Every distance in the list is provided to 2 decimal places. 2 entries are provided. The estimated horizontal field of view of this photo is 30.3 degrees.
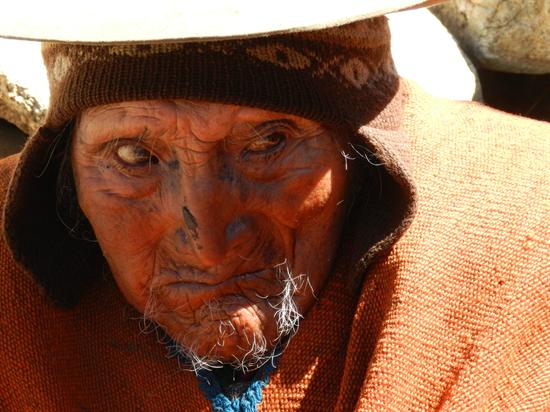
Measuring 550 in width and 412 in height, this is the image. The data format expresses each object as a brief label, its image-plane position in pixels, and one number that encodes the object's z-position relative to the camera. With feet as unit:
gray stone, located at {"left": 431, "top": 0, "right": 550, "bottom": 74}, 10.71
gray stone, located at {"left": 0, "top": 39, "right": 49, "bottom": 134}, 10.28
